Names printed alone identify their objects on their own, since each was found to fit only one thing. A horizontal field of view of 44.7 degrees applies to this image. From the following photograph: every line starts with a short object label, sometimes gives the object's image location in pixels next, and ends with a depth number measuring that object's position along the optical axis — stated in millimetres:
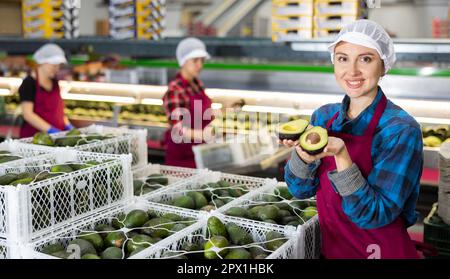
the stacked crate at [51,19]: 6633
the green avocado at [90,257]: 2054
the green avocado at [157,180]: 3235
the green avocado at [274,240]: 2209
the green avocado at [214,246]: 2129
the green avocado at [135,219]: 2443
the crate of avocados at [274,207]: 2525
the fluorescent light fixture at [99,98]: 6824
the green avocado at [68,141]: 3258
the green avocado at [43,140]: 3217
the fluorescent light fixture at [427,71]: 5278
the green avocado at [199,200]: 2770
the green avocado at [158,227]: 2352
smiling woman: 2014
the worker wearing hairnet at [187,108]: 4770
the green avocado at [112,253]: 2135
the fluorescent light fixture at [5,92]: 7899
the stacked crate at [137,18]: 6090
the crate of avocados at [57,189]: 2227
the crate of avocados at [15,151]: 2860
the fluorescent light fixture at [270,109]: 5715
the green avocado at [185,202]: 2717
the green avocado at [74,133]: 3387
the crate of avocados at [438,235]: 2949
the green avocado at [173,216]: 2469
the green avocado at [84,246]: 2160
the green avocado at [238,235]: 2262
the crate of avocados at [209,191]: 2762
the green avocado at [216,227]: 2312
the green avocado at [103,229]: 2352
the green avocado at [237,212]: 2529
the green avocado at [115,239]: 2256
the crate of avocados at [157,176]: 3109
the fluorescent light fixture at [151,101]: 6545
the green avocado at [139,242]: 2168
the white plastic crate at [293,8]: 4879
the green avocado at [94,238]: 2256
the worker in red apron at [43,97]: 5324
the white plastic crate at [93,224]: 2133
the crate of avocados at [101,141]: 3195
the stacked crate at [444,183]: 2883
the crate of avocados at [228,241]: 2117
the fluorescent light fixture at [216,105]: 6133
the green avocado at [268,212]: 2503
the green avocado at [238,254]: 2078
